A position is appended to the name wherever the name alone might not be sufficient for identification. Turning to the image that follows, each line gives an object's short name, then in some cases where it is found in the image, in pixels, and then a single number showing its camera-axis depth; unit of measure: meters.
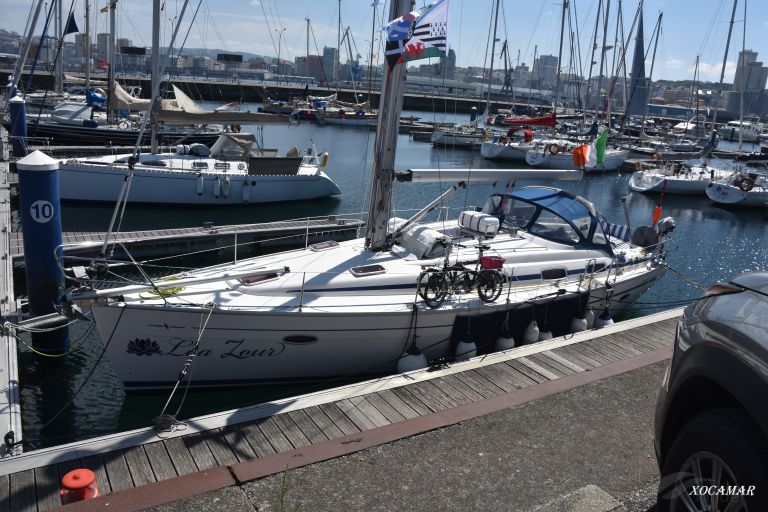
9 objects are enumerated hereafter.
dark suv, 2.78
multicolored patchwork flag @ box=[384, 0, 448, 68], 9.63
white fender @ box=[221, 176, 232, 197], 23.27
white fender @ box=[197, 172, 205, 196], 23.02
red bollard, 5.13
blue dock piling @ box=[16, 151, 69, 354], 9.83
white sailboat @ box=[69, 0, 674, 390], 8.92
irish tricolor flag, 14.12
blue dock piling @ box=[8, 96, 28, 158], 25.12
